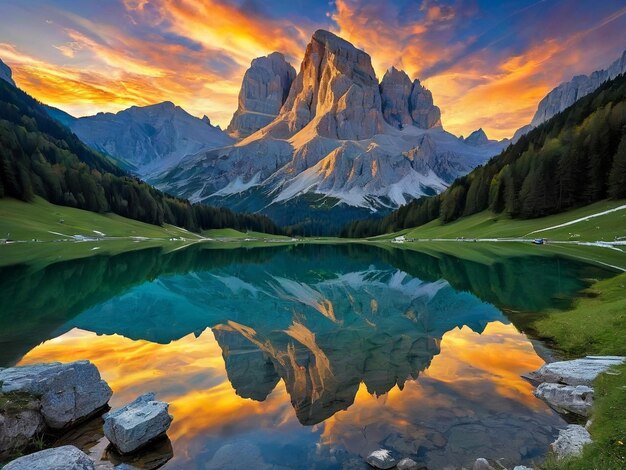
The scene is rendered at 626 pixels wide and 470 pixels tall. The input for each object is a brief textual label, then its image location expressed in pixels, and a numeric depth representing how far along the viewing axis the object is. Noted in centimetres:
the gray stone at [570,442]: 917
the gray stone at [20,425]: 1069
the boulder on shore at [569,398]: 1250
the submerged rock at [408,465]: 1015
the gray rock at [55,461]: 823
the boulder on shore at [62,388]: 1195
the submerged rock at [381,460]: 1024
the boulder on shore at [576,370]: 1376
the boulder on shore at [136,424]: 1092
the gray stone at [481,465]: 988
